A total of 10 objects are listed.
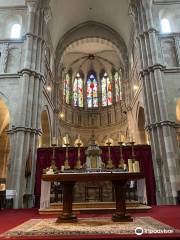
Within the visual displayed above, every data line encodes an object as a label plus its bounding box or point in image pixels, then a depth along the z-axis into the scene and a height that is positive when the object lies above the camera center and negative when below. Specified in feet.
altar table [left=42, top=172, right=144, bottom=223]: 18.95 +1.11
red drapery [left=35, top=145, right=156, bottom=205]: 47.93 +7.71
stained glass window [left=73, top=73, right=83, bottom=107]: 102.53 +45.15
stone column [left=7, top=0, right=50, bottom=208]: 44.75 +17.21
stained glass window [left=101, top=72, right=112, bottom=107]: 102.01 +44.98
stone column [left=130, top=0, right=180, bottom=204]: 43.73 +15.83
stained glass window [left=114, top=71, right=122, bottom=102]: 98.20 +45.16
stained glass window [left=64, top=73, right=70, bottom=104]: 98.90 +44.73
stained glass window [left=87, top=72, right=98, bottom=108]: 103.96 +45.56
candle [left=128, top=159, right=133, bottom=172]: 24.65 +2.89
